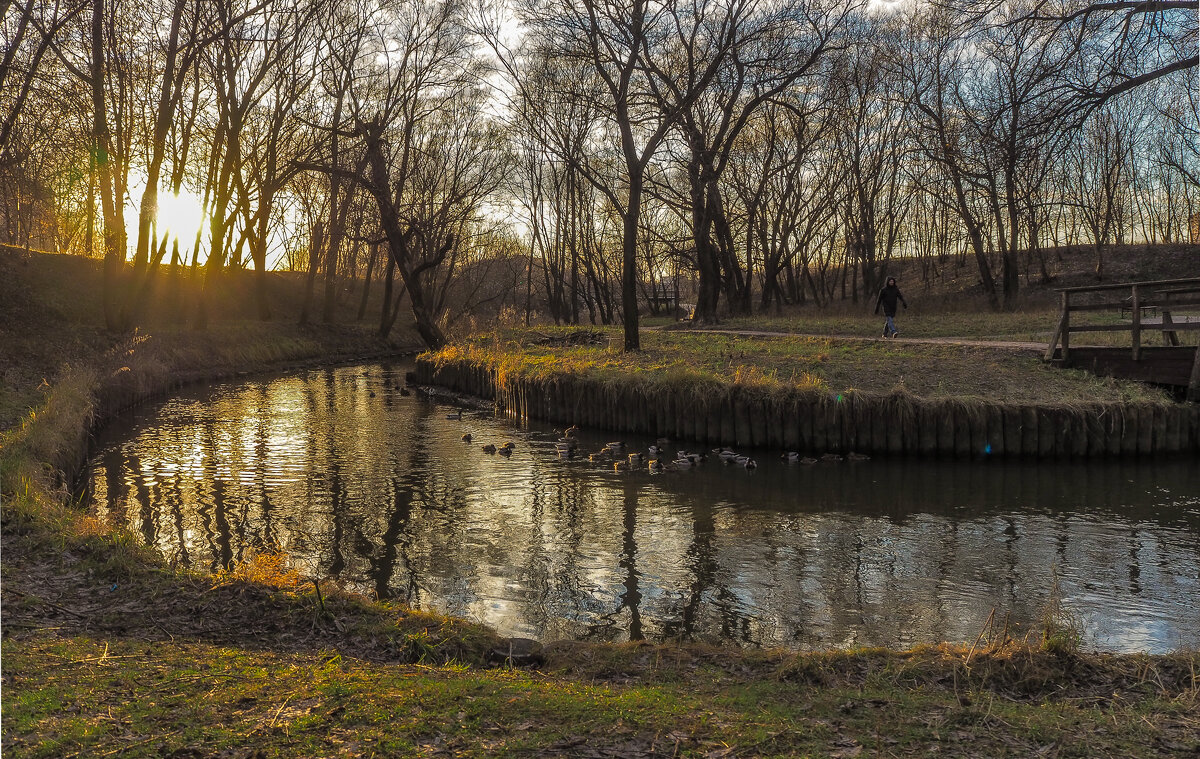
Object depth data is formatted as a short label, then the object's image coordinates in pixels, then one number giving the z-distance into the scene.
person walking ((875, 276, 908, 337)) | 21.41
